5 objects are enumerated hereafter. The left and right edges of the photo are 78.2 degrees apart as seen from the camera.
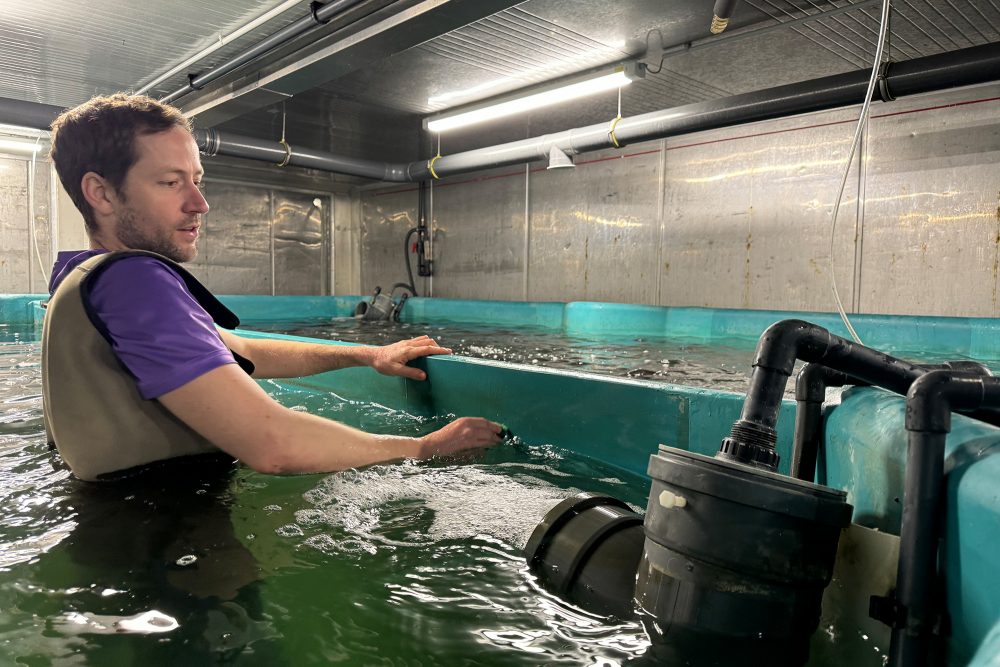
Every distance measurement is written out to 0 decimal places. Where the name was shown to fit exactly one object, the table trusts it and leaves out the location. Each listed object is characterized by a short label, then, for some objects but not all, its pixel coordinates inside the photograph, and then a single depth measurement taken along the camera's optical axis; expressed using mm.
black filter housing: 822
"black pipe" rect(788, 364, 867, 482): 1247
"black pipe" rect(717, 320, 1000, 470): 911
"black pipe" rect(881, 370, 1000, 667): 762
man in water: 1310
